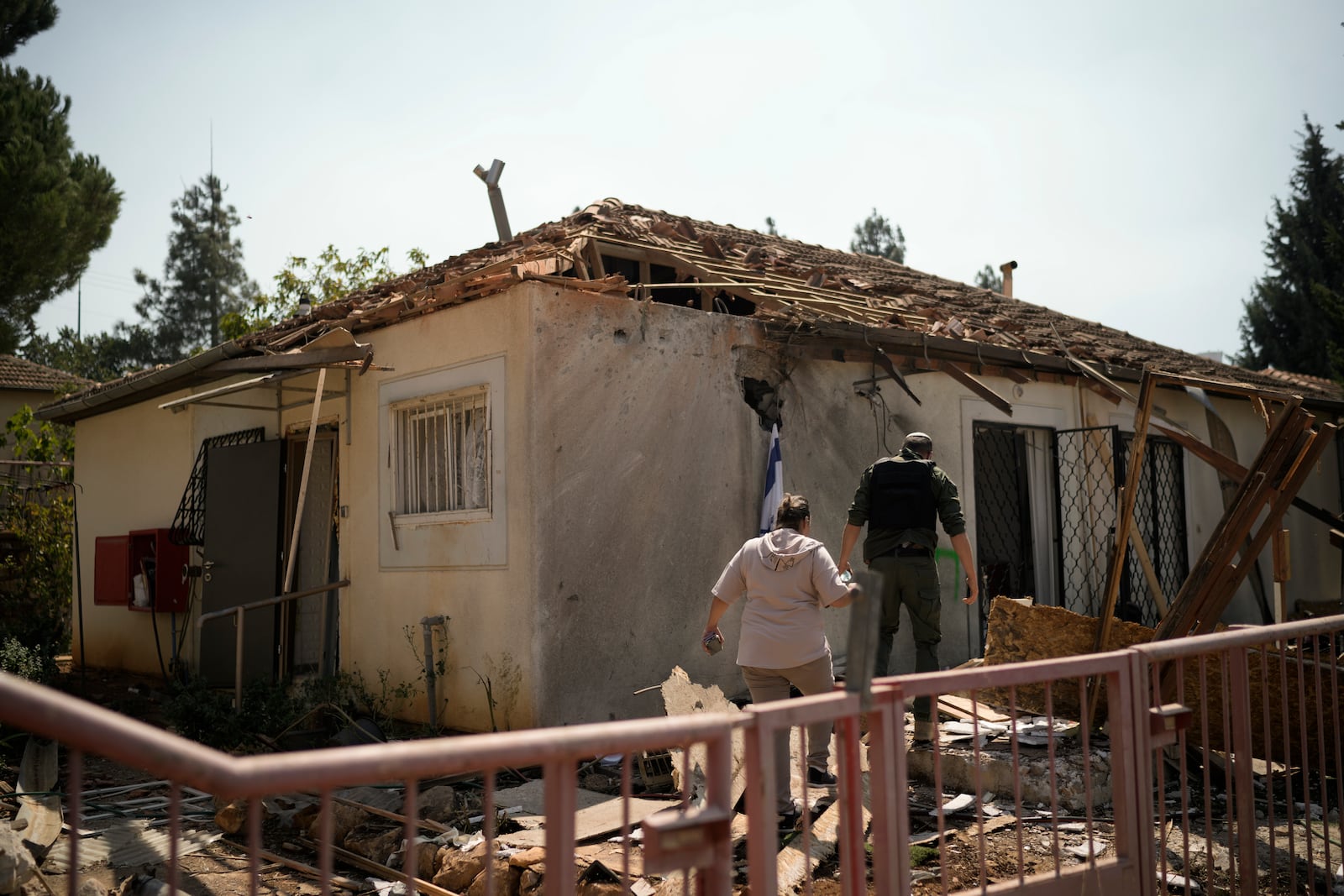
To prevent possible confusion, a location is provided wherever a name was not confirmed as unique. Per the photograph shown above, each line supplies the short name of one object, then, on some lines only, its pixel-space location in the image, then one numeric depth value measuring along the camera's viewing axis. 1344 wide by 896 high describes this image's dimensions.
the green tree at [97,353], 43.38
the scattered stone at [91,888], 4.22
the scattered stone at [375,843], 5.18
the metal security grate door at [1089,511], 10.33
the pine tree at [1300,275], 26.12
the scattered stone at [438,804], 5.52
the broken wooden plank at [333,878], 4.85
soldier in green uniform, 6.34
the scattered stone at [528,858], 4.64
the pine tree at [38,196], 13.41
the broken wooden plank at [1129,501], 6.24
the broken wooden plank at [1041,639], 6.48
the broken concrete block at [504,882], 4.63
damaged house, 7.04
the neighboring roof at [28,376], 27.47
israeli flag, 7.75
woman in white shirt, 5.23
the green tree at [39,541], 11.33
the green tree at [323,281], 21.31
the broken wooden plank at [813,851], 4.36
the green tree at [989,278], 49.50
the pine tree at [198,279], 41.97
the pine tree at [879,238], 50.09
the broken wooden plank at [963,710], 6.58
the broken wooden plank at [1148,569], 8.98
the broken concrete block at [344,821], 5.46
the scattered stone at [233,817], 5.55
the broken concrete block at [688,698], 6.09
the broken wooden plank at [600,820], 4.89
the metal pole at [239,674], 7.26
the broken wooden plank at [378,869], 4.73
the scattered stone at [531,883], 4.54
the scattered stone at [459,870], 4.73
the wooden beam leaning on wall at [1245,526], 5.75
